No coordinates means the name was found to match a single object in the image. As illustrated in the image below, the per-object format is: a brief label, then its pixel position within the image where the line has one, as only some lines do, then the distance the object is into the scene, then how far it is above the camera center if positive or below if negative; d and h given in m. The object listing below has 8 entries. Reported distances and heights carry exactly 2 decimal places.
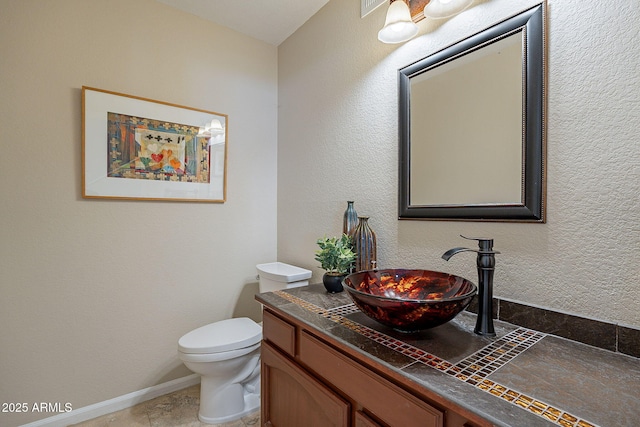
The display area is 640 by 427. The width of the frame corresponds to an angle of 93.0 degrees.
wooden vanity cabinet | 0.73 -0.53
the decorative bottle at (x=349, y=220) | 1.65 -0.05
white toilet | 1.65 -0.84
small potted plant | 1.46 -0.25
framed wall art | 1.78 +0.39
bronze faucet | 0.96 -0.24
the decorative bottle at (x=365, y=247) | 1.53 -0.18
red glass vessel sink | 0.86 -0.28
